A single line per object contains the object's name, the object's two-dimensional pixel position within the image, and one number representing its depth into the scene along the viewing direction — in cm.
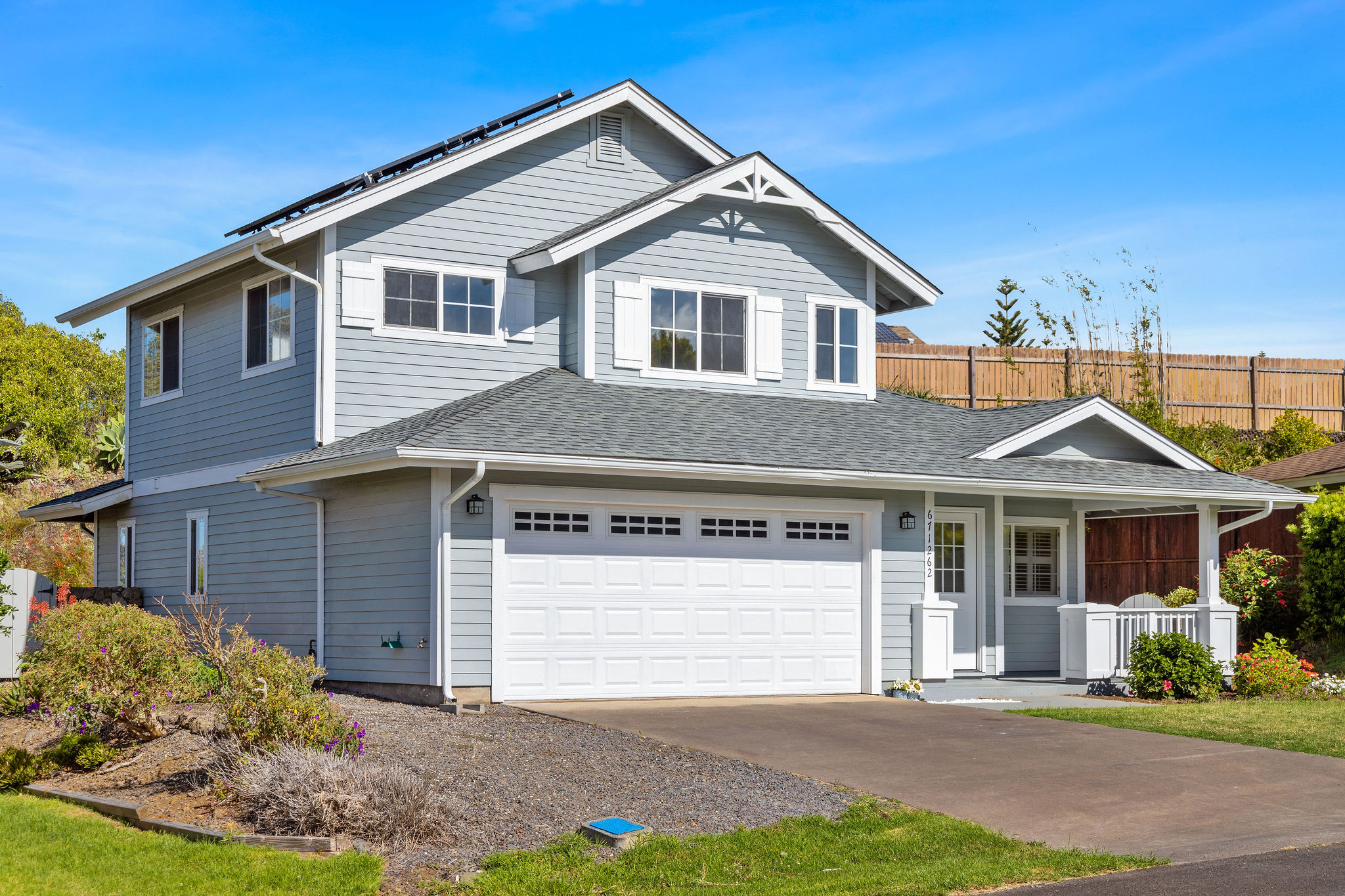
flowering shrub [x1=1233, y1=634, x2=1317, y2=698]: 1634
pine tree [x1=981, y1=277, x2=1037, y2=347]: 4372
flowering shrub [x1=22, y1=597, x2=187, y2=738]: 1103
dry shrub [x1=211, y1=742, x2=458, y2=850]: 834
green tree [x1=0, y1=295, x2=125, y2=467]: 3494
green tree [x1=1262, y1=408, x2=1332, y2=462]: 2892
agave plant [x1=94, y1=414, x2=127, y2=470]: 3294
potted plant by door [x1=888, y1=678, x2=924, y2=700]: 1608
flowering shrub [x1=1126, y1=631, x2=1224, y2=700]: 1616
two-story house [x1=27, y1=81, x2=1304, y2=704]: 1455
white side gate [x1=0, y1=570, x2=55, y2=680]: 1634
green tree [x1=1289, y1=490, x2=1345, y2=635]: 1841
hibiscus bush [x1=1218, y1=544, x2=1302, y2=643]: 1995
